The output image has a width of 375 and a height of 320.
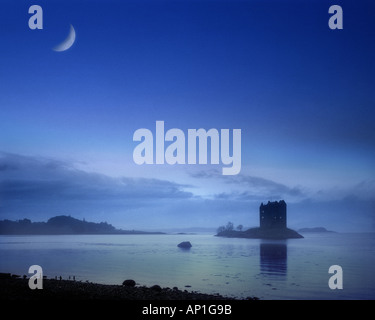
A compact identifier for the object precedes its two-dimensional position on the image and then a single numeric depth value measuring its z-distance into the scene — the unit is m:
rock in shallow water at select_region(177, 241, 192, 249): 68.49
